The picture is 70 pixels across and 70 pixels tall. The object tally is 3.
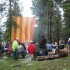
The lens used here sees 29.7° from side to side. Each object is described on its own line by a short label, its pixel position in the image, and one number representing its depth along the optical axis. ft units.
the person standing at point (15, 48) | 32.83
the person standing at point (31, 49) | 34.05
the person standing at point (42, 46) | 33.80
